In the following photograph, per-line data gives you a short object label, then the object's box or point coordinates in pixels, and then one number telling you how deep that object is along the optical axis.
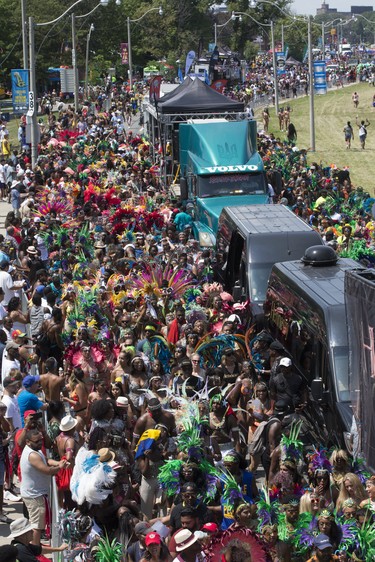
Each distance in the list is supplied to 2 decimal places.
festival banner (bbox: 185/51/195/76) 59.94
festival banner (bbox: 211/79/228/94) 51.11
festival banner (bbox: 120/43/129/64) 83.99
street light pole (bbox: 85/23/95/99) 75.81
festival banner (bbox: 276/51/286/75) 97.09
